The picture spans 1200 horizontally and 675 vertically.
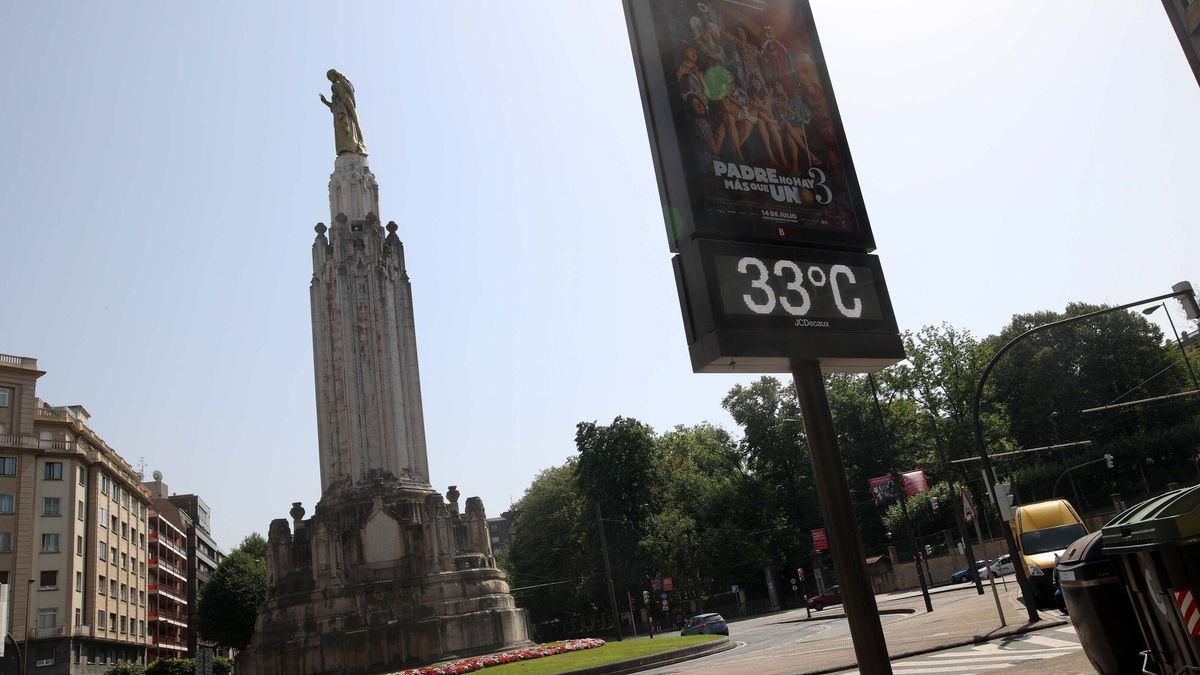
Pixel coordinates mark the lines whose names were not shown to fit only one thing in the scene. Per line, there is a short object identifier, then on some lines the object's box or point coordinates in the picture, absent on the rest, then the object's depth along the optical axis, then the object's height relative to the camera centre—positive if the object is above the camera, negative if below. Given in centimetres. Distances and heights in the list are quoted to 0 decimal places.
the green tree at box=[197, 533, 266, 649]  7362 +413
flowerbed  2795 -168
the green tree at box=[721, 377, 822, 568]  6675 +740
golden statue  4784 +2838
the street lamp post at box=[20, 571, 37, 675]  4788 +476
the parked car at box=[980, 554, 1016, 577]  4488 -181
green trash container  735 -58
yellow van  2128 -30
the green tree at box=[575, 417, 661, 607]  6525 +862
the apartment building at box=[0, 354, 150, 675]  5259 +930
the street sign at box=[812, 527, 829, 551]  4925 +116
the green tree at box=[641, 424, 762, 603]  6338 +376
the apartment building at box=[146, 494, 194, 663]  7812 +770
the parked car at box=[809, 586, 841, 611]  5216 -245
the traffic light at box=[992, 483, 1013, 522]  2141 +69
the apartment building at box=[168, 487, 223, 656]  9814 +1336
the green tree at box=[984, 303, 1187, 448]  6462 +1101
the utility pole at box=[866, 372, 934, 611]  3012 +13
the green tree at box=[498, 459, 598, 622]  6931 +451
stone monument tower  3434 +455
